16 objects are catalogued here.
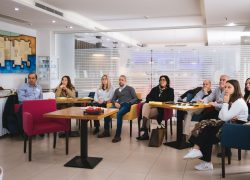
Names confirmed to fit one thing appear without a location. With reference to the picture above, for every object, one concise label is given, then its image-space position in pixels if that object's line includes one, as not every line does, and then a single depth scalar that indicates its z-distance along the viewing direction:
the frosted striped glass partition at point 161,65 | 7.05
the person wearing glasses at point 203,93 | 5.80
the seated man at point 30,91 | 5.90
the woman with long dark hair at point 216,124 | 3.87
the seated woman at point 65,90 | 6.41
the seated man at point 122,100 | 5.88
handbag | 5.20
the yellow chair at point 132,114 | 5.87
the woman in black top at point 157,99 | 5.67
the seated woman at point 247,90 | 5.65
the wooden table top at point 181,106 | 4.69
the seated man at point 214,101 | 5.21
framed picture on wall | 6.63
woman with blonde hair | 6.32
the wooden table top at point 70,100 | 5.82
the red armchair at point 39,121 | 4.35
